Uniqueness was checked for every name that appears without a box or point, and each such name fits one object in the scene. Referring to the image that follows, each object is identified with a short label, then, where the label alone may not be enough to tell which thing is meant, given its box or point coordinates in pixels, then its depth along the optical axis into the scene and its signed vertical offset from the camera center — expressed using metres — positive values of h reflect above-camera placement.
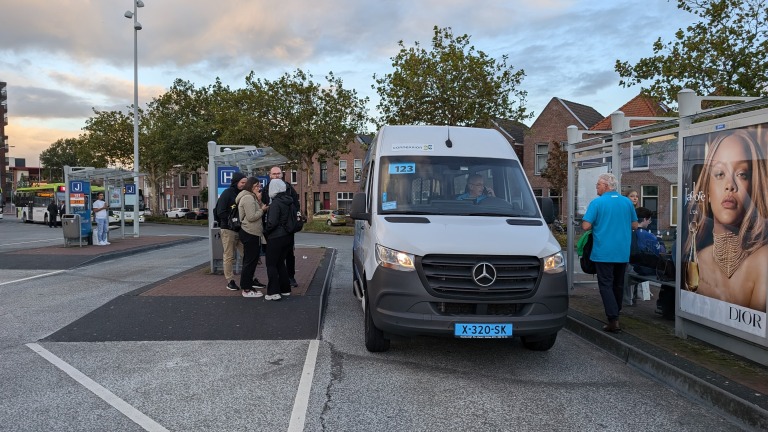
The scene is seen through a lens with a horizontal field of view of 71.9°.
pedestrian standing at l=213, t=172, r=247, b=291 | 8.59 -0.31
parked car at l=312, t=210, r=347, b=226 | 38.28 -1.21
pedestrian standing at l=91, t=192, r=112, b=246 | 16.34 -0.55
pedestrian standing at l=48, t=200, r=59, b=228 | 34.94 -0.69
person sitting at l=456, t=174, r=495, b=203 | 5.59 +0.12
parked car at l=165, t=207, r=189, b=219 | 58.82 -1.19
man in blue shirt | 5.82 -0.38
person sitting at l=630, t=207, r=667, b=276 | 7.11 -0.67
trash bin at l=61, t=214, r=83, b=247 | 15.84 -0.74
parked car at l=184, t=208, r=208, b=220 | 55.28 -1.26
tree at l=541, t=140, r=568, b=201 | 30.22 +1.80
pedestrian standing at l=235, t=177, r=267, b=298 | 7.81 -0.40
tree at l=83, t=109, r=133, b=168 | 43.97 +5.48
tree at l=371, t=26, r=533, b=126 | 22.89 +4.98
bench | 6.68 -1.24
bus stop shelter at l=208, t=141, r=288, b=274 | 10.51 +0.70
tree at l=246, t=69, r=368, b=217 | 30.81 +5.19
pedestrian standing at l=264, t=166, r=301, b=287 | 7.95 -0.06
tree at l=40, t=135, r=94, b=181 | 106.50 +9.50
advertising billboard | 4.59 -0.27
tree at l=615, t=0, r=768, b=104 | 15.00 +4.14
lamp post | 23.81 +6.26
